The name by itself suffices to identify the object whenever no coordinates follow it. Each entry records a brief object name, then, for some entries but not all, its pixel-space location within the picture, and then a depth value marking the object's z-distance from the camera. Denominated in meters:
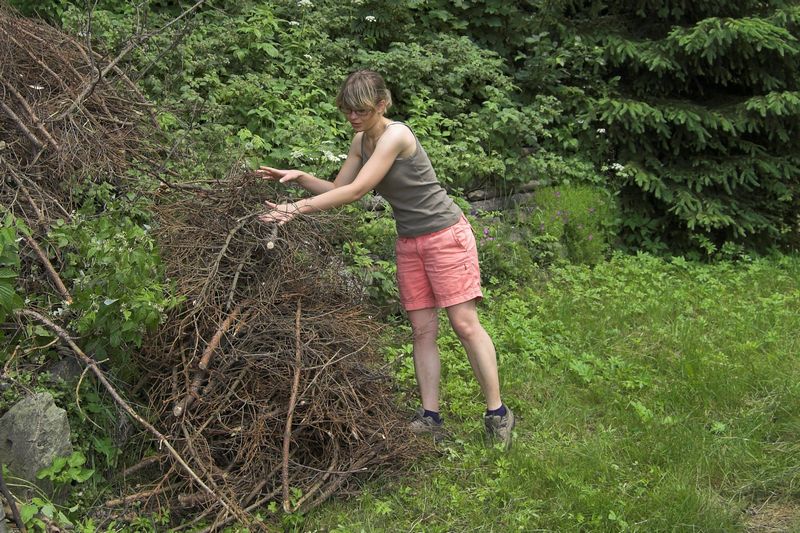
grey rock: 3.20
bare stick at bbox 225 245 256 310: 3.79
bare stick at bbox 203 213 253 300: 3.79
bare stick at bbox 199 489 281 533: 3.31
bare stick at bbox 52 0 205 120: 4.50
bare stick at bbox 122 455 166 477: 3.49
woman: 3.83
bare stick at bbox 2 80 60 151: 4.31
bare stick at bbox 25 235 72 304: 3.63
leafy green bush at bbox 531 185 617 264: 7.16
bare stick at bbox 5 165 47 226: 3.91
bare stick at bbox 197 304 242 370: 3.59
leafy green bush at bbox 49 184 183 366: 3.37
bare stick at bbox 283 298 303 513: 3.47
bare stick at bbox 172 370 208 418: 3.48
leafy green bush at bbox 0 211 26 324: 2.92
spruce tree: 7.41
